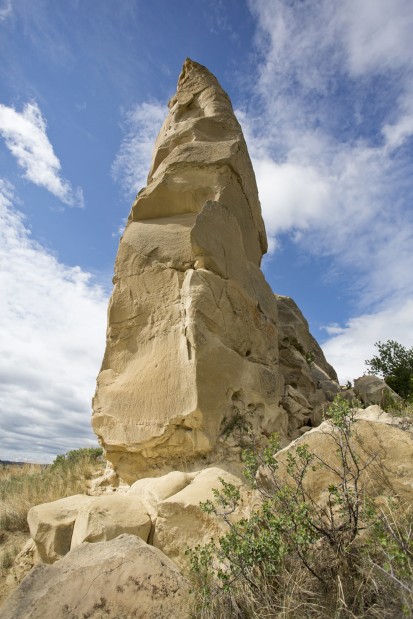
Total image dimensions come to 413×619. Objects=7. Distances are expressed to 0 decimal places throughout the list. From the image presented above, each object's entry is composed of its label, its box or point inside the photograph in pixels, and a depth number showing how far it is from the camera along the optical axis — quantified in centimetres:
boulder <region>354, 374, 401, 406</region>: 1092
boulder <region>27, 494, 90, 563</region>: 470
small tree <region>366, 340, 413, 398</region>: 1605
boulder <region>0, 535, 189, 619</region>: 288
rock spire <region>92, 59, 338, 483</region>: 623
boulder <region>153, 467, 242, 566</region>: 442
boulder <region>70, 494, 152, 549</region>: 438
